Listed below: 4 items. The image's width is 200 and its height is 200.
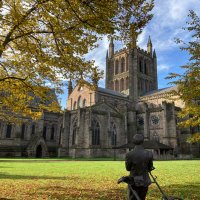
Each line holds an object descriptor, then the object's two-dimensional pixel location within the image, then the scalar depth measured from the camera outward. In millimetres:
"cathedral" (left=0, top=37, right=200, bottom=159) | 41594
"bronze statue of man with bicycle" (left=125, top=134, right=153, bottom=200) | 4129
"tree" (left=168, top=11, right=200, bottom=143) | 11266
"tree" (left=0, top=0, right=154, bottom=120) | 7938
